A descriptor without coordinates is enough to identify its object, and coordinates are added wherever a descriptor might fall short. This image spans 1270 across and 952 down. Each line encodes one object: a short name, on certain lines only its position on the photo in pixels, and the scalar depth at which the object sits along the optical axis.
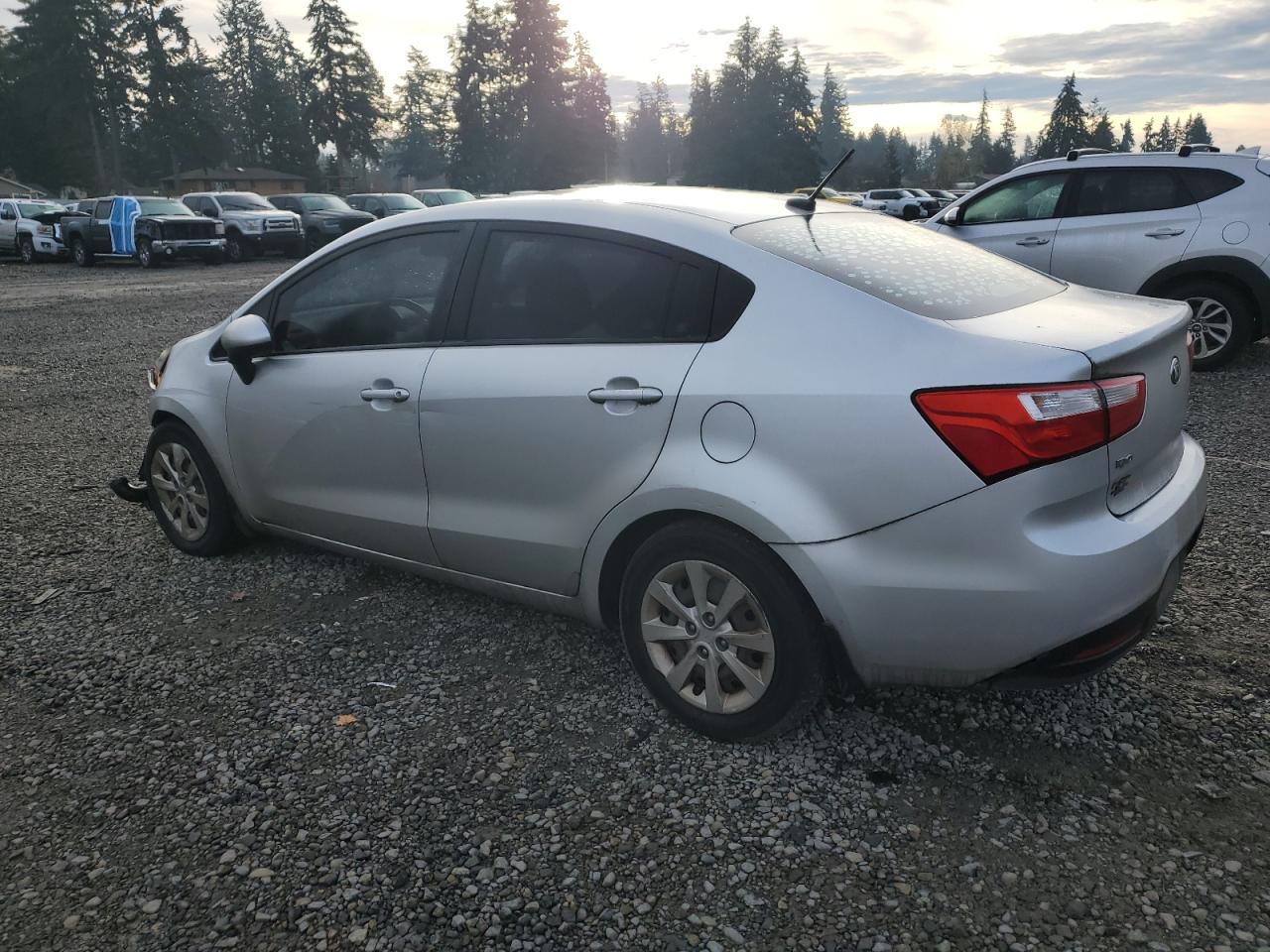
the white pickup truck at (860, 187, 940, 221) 31.31
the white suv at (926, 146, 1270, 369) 7.61
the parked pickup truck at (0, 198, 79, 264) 25.94
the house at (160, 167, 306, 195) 72.25
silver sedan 2.42
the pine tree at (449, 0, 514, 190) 79.94
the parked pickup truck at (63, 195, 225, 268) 23.58
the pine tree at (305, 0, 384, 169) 76.25
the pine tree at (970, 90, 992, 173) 102.44
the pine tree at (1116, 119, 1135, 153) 138.57
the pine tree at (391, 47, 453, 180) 112.94
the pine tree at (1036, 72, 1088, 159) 100.81
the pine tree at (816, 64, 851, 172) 177.50
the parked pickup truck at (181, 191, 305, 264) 25.02
